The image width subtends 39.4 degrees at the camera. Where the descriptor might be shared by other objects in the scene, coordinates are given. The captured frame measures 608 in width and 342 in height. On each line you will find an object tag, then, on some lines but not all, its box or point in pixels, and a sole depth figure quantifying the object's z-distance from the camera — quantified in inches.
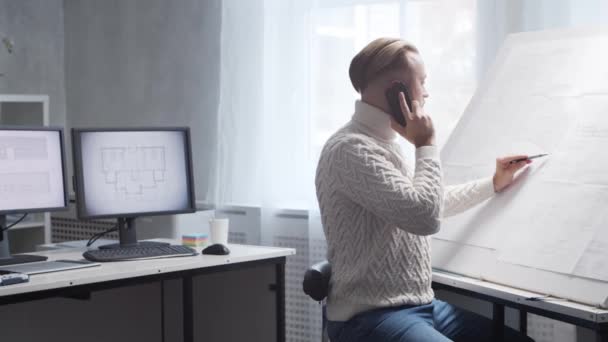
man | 75.3
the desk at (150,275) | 90.8
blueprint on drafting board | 76.2
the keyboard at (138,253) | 106.6
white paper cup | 121.1
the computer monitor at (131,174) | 113.5
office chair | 82.0
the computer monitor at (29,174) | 105.3
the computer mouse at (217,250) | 112.3
